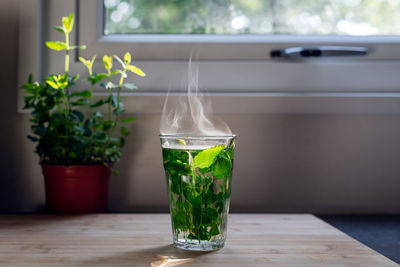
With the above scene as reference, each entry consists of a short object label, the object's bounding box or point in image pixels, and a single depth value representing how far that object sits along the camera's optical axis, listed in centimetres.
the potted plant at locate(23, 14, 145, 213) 87
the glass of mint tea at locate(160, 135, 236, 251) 62
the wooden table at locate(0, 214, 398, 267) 58
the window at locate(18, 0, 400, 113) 103
